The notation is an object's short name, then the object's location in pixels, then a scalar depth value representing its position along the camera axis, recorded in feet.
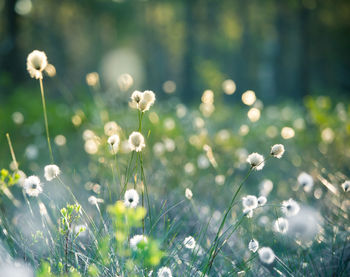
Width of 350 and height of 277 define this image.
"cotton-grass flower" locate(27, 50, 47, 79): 5.07
